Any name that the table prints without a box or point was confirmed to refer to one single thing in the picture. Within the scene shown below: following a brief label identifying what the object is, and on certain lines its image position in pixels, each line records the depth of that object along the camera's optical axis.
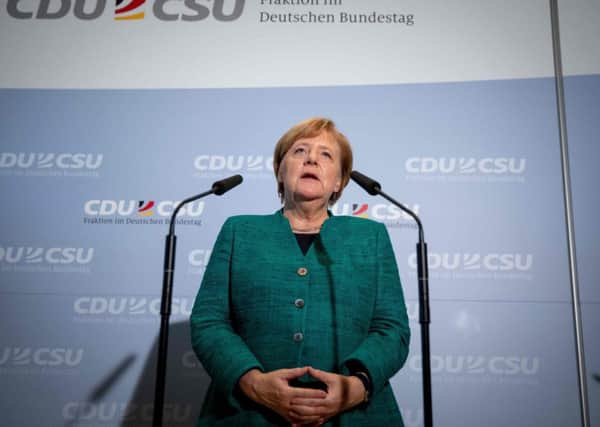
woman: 1.39
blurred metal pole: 2.06
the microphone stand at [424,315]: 1.51
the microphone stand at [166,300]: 1.51
